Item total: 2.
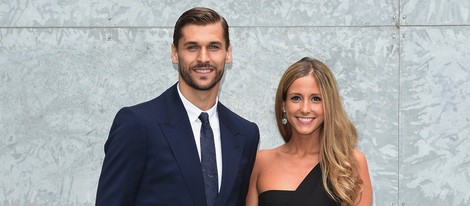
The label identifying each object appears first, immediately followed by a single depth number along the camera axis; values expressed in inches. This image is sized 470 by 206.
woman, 148.9
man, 132.0
